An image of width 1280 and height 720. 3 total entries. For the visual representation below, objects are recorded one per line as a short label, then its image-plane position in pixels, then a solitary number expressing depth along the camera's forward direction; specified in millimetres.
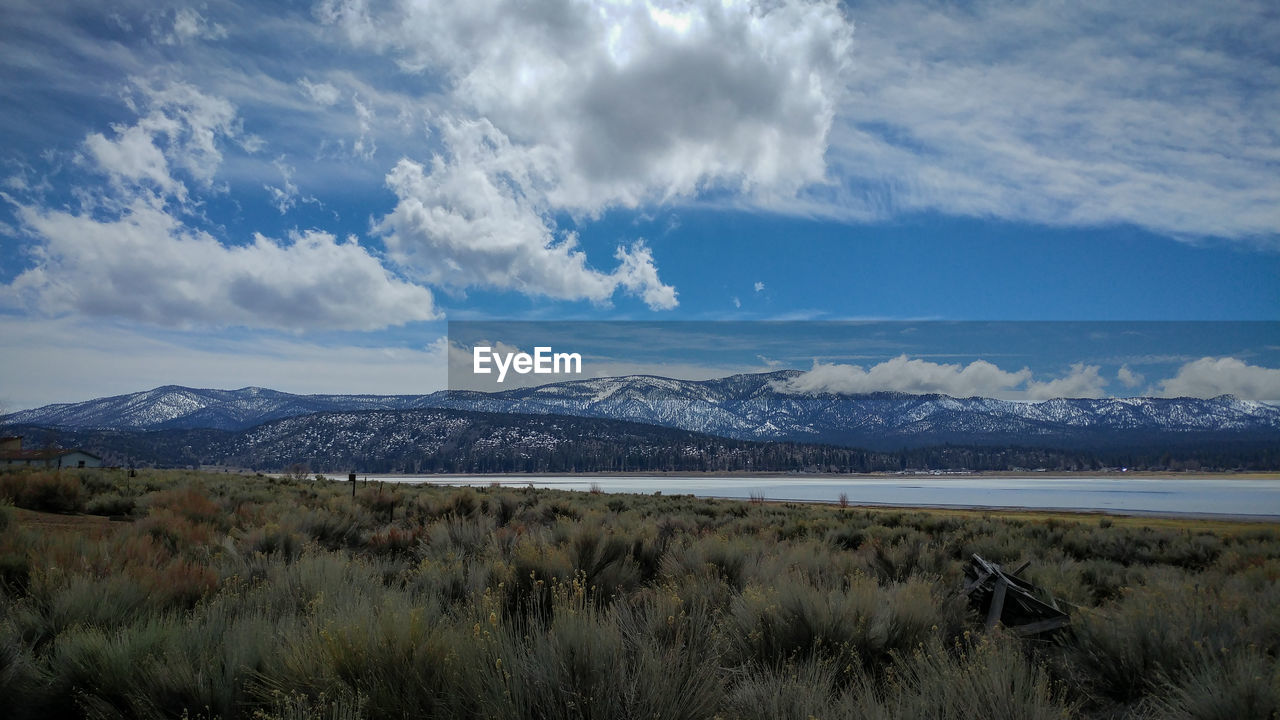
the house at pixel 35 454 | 58125
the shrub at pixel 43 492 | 12820
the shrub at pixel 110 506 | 13367
